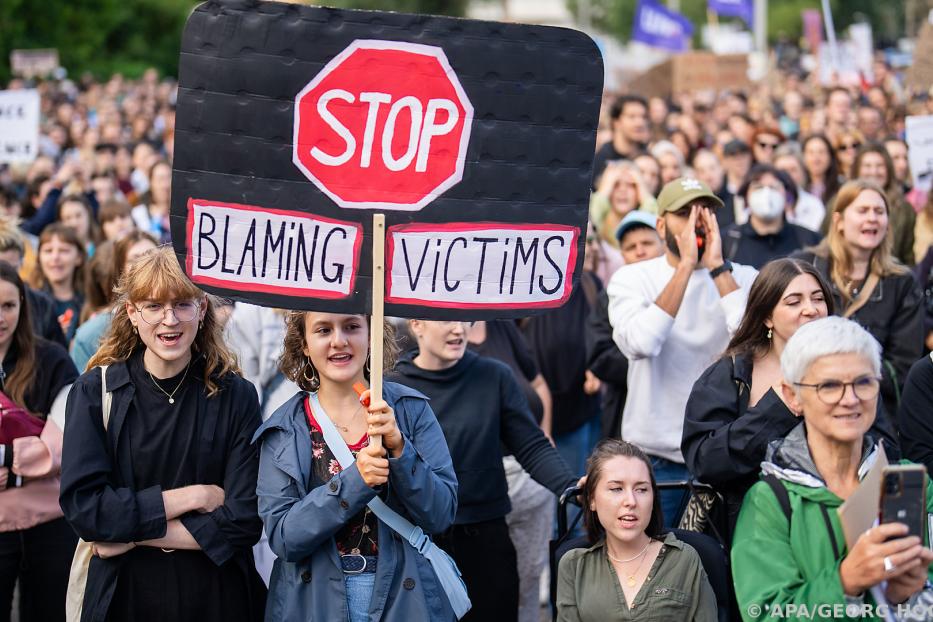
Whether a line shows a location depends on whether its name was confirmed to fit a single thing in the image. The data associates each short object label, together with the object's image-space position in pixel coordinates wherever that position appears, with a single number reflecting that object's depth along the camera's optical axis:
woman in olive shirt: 4.19
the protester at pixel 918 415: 4.58
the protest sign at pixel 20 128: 10.80
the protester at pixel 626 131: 10.94
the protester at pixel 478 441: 5.16
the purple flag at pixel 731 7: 23.22
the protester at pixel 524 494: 6.03
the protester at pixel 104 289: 5.90
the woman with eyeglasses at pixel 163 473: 4.07
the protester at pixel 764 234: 7.80
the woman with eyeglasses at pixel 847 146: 10.70
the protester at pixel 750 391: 4.17
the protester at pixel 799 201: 9.43
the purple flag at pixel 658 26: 22.58
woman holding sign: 3.73
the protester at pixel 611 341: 6.08
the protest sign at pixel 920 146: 9.02
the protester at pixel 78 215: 8.88
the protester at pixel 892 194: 8.05
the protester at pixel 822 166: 10.19
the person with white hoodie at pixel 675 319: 5.39
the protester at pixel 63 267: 7.48
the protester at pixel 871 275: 5.95
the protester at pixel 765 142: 10.98
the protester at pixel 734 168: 9.85
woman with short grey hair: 3.28
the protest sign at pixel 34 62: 28.02
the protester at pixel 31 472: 4.71
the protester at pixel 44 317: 6.04
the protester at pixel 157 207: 10.33
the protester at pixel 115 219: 8.83
